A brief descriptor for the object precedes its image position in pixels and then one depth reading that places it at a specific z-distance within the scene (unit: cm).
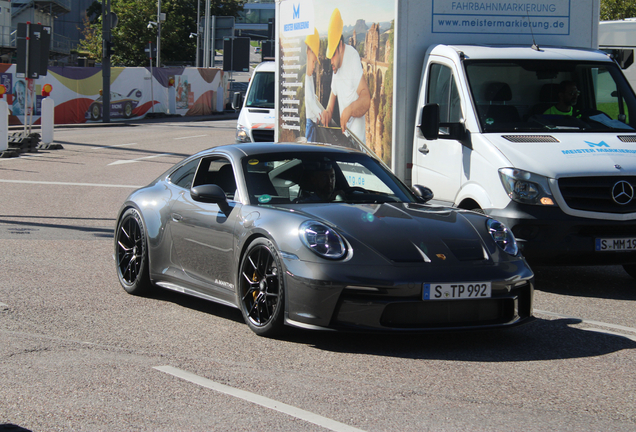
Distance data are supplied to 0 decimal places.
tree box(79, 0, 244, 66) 6512
